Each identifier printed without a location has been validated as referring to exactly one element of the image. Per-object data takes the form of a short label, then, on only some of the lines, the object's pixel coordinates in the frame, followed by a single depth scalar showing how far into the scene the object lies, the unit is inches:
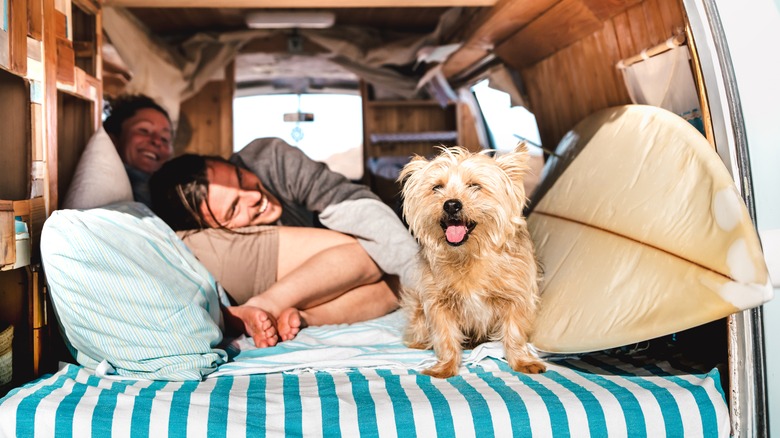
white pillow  99.3
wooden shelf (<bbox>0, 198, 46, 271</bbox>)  73.4
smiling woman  161.2
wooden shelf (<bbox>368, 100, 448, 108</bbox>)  244.7
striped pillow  76.0
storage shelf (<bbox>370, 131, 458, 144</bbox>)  246.2
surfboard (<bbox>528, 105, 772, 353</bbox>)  63.2
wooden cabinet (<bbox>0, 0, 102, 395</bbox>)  76.7
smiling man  112.3
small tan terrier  82.8
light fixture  189.2
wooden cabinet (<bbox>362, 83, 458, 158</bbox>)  245.9
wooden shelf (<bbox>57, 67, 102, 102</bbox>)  96.0
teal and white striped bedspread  65.8
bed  65.9
